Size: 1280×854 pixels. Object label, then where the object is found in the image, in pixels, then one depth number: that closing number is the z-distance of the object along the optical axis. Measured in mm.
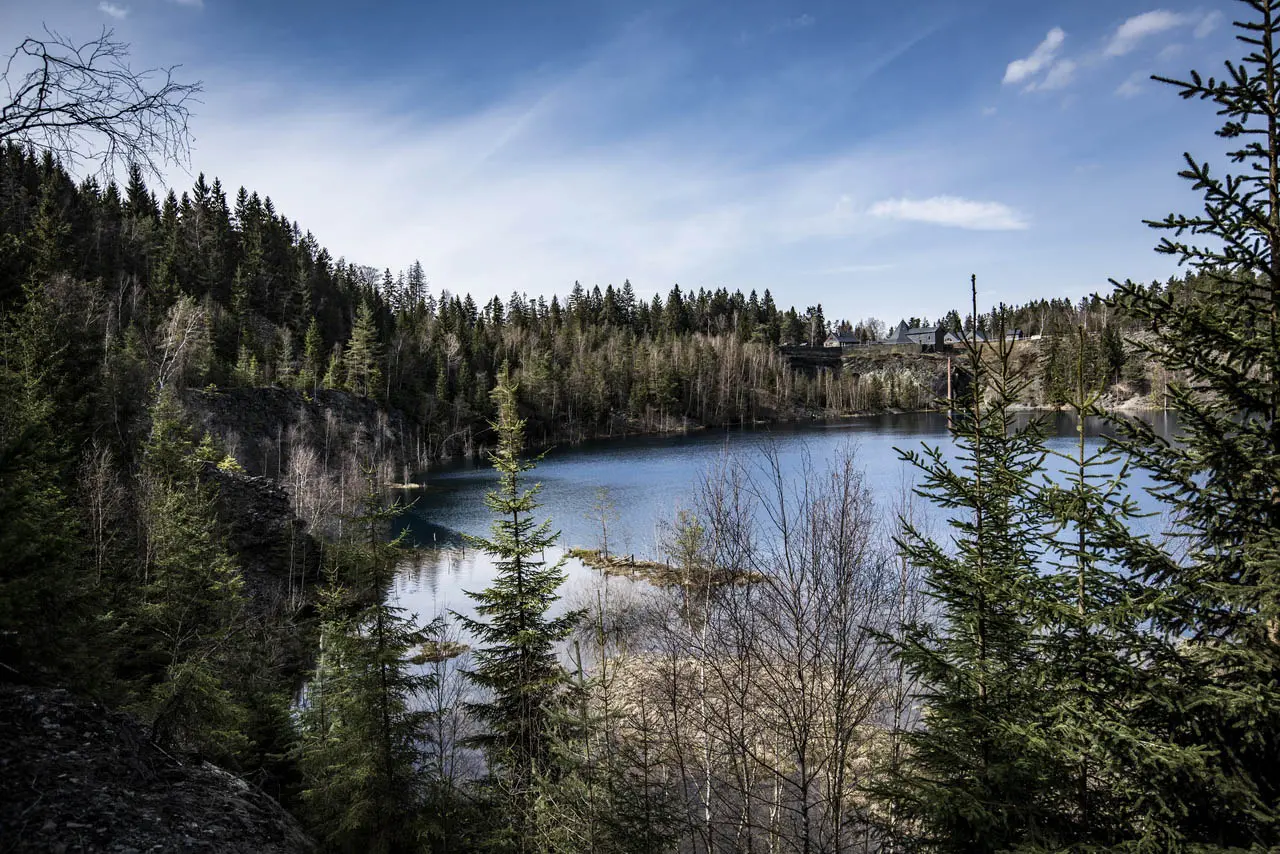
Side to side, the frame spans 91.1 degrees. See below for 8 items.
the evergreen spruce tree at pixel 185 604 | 9773
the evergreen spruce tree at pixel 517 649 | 10391
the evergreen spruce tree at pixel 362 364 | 56781
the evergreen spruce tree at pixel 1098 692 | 3844
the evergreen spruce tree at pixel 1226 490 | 3643
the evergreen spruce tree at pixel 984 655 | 4574
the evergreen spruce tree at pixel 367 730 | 9273
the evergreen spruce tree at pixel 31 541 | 5867
